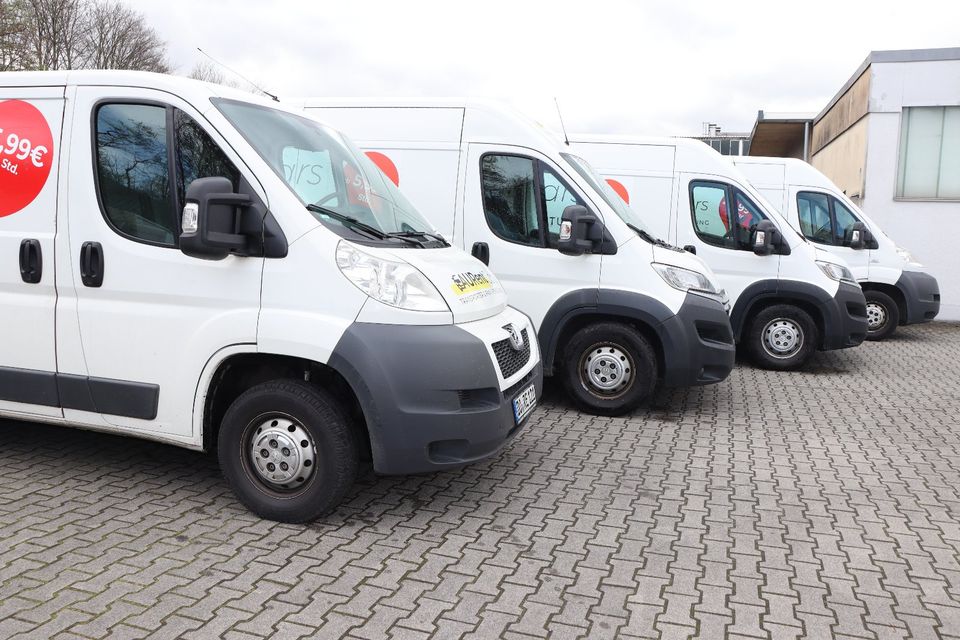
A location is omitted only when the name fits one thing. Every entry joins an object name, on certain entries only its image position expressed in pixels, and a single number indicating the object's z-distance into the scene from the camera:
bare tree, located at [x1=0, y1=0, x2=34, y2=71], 20.53
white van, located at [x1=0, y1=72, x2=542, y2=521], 3.86
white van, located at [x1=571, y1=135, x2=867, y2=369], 8.79
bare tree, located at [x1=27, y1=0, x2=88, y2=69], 27.03
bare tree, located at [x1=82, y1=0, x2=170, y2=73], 30.91
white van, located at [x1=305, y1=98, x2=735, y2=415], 6.41
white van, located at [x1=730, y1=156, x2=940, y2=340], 11.25
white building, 15.42
